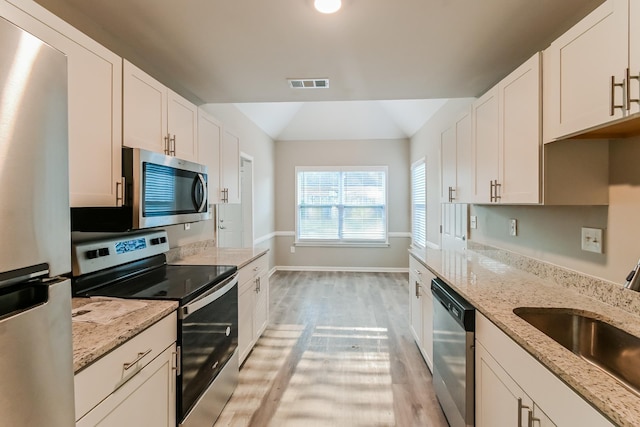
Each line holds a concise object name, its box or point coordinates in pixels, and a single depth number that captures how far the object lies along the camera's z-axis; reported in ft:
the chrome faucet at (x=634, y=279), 4.14
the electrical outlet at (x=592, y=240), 4.94
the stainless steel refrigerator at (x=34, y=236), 1.92
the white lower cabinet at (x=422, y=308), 7.61
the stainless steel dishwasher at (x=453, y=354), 4.93
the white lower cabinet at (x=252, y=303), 7.92
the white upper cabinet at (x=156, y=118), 5.43
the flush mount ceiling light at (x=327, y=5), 5.20
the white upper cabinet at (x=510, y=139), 5.11
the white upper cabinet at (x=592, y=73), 3.46
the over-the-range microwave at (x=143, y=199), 5.10
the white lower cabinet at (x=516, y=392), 2.82
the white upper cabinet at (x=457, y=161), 7.80
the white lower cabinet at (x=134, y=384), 3.16
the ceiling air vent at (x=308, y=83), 8.49
